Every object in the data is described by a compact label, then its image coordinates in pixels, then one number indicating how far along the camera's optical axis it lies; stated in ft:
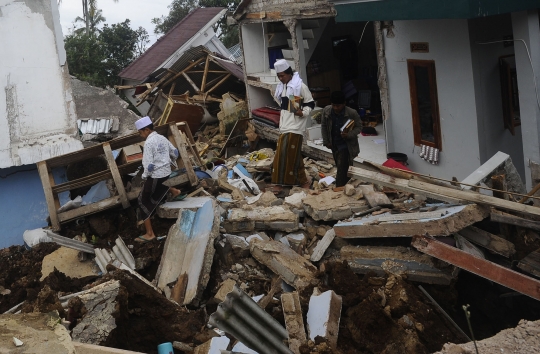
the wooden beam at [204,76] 63.67
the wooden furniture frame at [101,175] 29.86
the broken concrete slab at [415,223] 20.62
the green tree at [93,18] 127.85
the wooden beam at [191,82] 64.27
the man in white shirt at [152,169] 28.17
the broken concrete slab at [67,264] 27.61
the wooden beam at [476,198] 20.25
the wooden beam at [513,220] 20.57
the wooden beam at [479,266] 17.75
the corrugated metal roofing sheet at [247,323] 15.62
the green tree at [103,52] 94.68
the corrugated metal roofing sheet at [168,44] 80.89
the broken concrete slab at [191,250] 24.02
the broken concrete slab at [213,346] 18.96
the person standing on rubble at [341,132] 30.09
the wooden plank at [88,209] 30.01
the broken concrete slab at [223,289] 23.65
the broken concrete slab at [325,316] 18.48
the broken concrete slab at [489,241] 20.88
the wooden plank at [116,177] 29.99
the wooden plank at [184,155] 31.35
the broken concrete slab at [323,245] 25.10
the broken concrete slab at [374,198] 26.61
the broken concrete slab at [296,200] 29.81
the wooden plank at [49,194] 29.63
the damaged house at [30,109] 33.53
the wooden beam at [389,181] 22.91
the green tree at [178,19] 111.98
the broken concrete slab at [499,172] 23.89
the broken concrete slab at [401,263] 20.98
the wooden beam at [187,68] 65.10
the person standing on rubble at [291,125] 32.58
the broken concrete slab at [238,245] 26.30
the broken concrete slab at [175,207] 29.22
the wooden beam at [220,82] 64.28
